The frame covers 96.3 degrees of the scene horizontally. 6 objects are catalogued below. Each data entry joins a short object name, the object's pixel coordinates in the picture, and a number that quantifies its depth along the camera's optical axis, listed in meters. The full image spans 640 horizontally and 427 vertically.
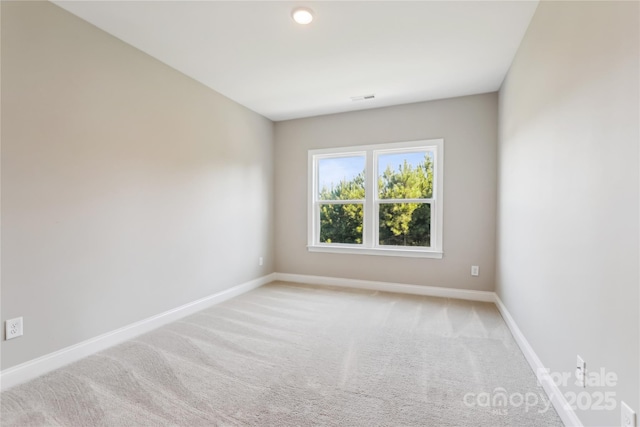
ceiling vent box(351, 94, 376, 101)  3.65
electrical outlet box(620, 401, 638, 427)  1.03
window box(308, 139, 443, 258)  3.90
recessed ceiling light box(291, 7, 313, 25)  2.06
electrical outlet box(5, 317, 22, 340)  1.83
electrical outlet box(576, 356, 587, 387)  1.37
